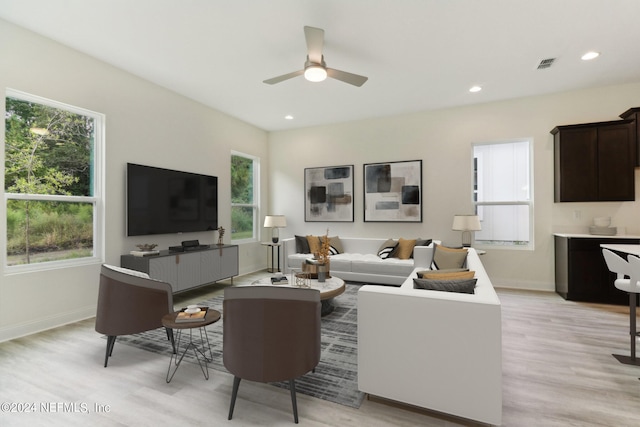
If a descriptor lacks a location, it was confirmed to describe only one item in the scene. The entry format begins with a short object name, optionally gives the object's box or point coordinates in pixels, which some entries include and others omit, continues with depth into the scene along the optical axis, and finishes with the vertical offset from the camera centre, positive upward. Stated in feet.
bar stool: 8.08 -1.89
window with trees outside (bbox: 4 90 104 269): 10.22 +1.19
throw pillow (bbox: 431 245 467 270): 12.59 -1.84
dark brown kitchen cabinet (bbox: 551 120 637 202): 13.97 +2.45
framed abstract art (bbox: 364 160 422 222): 18.61 +1.41
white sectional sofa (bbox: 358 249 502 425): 5.49 -2.57
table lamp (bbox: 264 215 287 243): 20.13 -0.50
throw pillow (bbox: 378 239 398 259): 17.53 -1.98
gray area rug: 6.96 -4.00
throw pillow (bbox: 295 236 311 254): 19.43 -1.94
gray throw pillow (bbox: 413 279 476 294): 6.67 -1.59
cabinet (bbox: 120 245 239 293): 12.41 -2.29
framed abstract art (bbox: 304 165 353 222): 20.36 +1.40
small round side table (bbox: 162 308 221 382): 7.11 -3.89
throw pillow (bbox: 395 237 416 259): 17.29 -1.98
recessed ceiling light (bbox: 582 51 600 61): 11.54 +6.02
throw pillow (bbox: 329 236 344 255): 18.92 -1.97
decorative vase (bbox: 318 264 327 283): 11.96 -2.29
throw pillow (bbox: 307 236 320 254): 19.02 -1.73
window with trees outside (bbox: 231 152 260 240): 19.94 +1.26
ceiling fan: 9.11 +4.79
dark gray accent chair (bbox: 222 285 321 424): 5.93 -2.26
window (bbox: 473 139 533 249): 16.69 +1.17
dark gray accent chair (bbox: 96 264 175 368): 8.30 -2.44
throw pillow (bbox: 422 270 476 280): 7.84 -1.62
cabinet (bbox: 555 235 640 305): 13.55 -2.69
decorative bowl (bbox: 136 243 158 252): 13.21 -1.38
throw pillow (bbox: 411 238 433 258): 16.98 -1.56
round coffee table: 10.50 -2.63
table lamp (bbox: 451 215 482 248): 15.55 -0.47
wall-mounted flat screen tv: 13.25 +0.66
